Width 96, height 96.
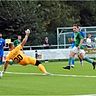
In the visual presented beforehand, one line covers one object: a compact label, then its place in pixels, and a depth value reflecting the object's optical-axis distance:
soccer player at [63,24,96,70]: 23.88
